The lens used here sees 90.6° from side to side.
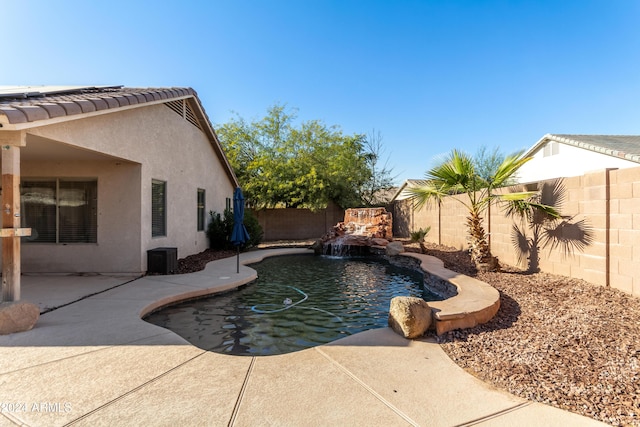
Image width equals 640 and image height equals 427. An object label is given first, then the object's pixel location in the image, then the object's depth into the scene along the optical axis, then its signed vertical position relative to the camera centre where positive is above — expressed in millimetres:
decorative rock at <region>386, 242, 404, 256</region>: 12500 -1440
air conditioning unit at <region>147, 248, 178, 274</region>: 8477 -1283
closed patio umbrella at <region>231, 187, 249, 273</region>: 9344 -210
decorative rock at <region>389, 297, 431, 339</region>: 4328 -1445
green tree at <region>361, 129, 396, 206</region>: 23422 +3143
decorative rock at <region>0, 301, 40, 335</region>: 4320 -1444
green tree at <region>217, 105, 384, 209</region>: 19984 +3431
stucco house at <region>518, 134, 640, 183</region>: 16656 +3503
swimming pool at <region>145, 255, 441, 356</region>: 4688 -1881
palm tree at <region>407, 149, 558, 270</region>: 8109 +726
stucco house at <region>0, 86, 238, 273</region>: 6238 +920
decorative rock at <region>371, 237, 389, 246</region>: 14398 -1348
